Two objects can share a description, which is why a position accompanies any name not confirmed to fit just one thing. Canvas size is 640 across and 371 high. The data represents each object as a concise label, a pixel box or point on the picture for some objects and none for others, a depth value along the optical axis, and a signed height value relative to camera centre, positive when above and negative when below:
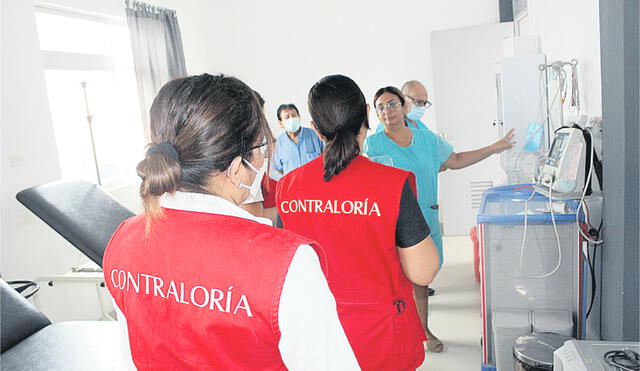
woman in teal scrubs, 2.44 -0.22
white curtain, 4.03 +0.77
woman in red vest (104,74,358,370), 0.69 -0.20
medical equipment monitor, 1.78 -0.27
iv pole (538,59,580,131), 2.29 +0.09
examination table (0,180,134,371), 1.60 -0.64
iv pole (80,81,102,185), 3.68 +0.10
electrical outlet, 2.84 -0.08
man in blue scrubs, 3.75 -0.19
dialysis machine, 1.80 -0.62
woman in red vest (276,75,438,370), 1.27 -0.31
